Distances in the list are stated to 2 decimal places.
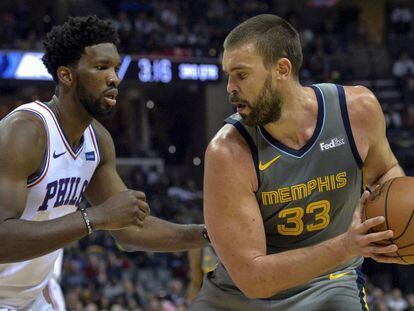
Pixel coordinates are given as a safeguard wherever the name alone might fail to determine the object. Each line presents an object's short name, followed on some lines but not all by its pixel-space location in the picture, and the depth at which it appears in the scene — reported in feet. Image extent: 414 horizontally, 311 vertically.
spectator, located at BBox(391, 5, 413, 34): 75.51
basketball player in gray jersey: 11.45
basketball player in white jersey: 12.51
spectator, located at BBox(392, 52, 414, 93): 66.54
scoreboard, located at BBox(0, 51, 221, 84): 55.36
